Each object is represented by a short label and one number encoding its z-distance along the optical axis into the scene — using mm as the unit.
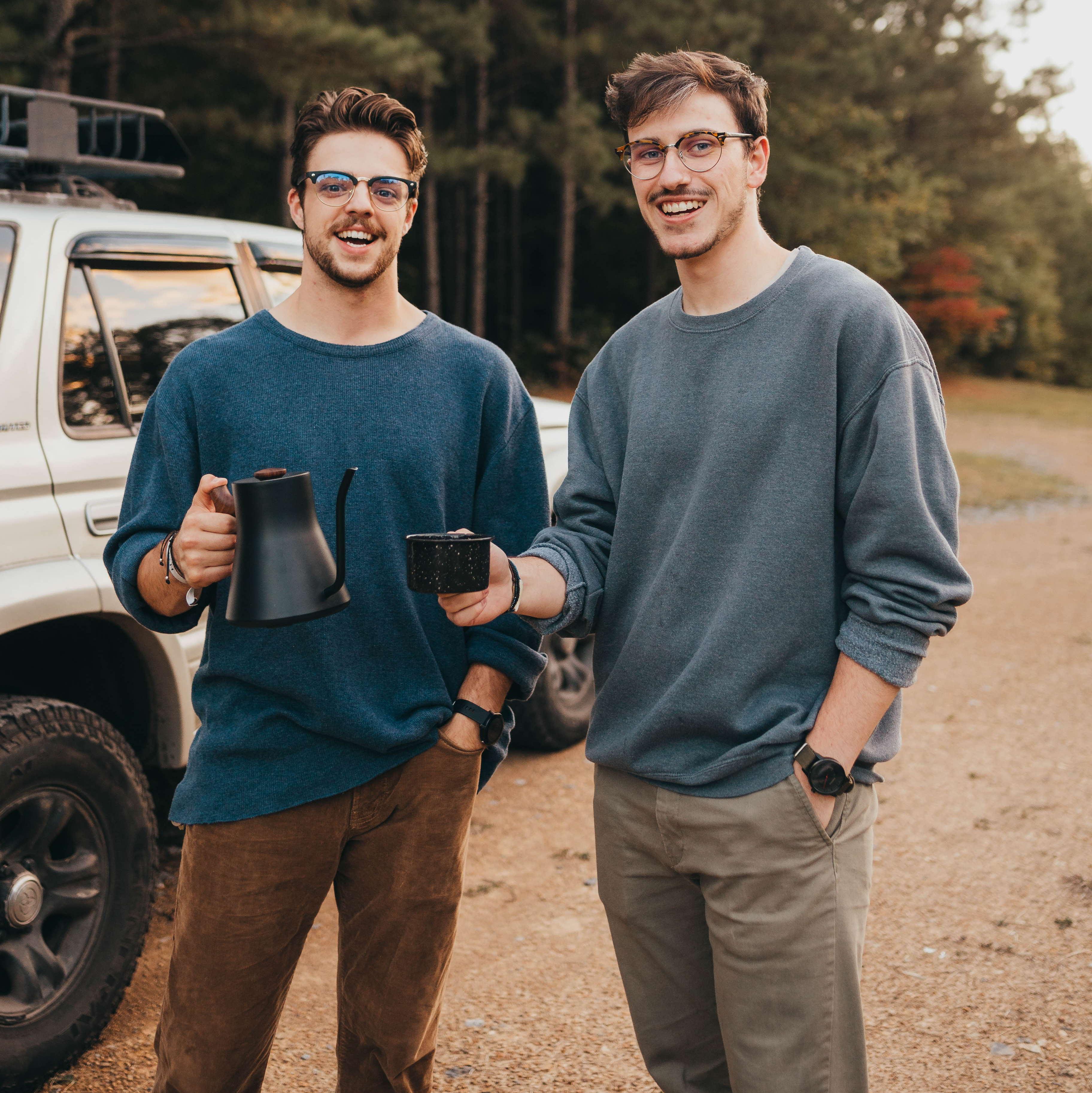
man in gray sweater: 1911
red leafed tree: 33469
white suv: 2760
